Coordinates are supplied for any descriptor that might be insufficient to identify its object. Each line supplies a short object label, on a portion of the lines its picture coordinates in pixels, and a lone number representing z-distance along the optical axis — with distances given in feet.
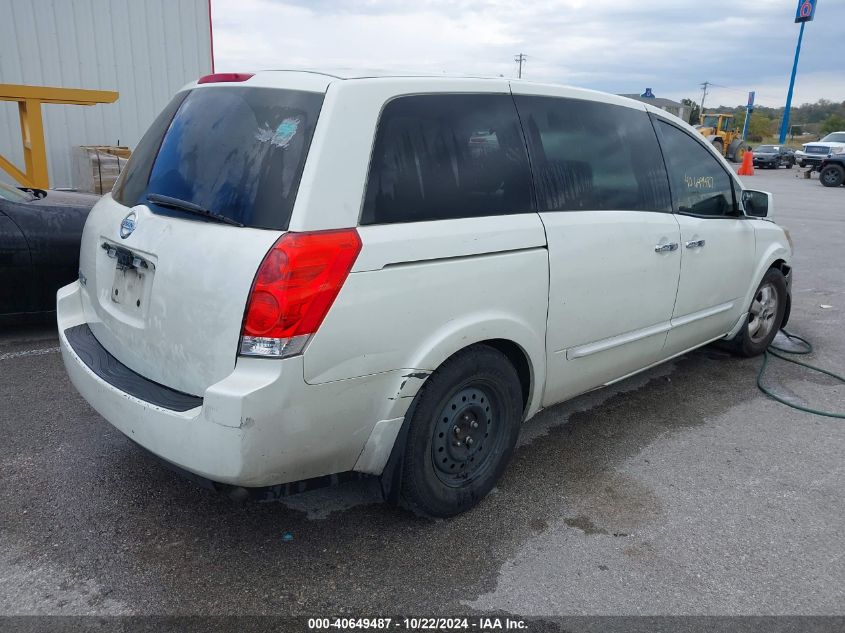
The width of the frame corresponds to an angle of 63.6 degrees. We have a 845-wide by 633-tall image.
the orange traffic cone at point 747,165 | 91.87
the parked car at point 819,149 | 90.84
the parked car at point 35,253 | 15.70
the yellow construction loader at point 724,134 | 113.60
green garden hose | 13.88
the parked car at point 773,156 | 114.62
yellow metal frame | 29.09
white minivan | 7.41
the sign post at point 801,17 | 150.71
